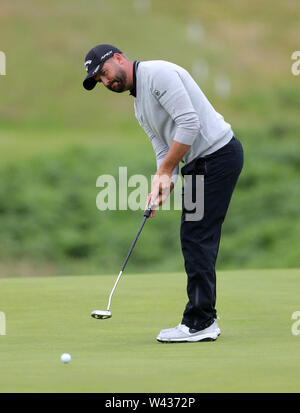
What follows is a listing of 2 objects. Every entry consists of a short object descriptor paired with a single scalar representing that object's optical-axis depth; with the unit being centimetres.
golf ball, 880
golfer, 1029
